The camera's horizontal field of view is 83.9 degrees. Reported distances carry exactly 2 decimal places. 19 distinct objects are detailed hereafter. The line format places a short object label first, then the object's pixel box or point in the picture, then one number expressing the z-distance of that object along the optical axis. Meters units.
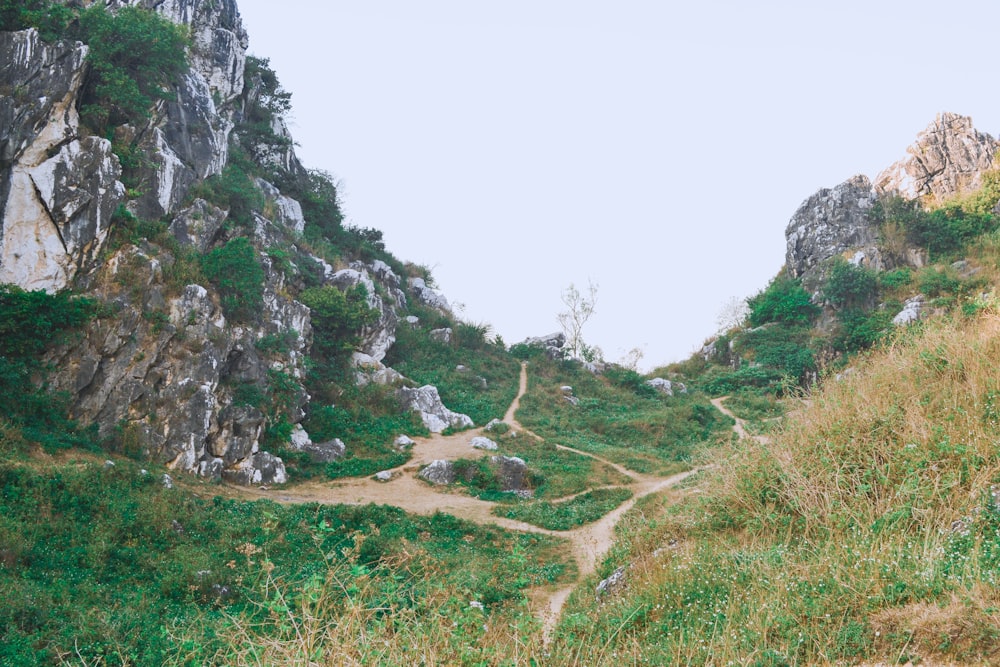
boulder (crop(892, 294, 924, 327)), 29.44
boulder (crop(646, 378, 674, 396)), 35.60
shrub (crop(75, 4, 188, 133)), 19.28
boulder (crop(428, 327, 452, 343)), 35.62
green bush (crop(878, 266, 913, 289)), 34.31
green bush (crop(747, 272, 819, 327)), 38.44
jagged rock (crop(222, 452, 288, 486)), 17.97
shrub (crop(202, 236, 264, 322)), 20.58
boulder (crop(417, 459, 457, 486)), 19.52
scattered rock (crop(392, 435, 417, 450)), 22.31
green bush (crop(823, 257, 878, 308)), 35.22
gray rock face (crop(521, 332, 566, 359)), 39.75
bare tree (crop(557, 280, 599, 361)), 50.31
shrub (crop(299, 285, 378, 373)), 26.98
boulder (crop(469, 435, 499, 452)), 22.77
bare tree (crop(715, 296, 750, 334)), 49.78
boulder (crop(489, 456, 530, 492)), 19.23
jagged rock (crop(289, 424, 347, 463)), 20.36
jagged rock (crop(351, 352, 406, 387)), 26.83
